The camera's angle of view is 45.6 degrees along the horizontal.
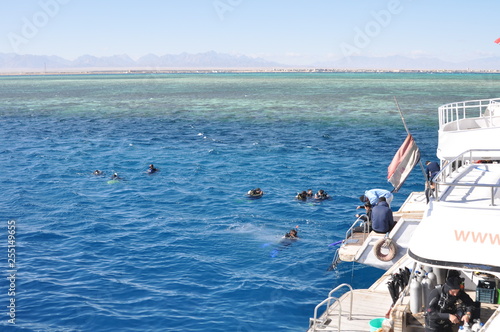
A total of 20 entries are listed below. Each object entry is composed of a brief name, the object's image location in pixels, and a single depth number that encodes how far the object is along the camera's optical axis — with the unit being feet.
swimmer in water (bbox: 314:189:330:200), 112.27
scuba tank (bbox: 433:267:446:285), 45.85
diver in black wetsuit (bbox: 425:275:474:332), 39.83
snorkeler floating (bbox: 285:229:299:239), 88.17
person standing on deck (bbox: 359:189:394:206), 77.10
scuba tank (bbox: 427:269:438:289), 44.55
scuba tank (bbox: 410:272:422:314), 43.75
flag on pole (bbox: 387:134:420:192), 64.80
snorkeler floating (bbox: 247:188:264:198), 115.65
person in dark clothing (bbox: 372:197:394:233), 67.05
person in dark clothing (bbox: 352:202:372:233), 73.50
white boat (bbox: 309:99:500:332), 39.04
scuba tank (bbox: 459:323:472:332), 38.83
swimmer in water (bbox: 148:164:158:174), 140.67
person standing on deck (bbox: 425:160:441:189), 79.65
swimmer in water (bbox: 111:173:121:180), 135.57
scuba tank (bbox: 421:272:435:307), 43.98
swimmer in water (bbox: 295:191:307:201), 112.37
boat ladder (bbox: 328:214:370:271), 72.80
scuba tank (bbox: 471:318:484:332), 39.22
